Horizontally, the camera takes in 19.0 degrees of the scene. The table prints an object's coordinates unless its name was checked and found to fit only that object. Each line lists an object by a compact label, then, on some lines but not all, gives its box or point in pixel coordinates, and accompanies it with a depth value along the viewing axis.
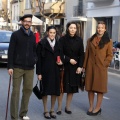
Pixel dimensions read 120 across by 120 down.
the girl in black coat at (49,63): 6.85
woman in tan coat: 7.05
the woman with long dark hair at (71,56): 7.05
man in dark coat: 6.39
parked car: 16.25
